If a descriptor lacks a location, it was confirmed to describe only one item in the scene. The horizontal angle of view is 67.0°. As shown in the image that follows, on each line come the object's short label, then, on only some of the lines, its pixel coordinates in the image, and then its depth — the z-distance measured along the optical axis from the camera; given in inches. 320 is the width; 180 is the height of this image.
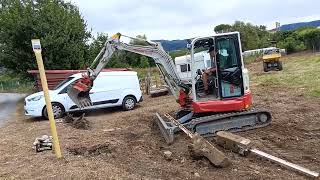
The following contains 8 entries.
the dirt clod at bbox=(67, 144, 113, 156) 219.3
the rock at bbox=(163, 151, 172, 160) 216.7
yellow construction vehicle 739.5
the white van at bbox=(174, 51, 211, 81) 288.0
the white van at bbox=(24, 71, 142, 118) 397.0
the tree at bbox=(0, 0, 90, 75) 631.7
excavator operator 274.5
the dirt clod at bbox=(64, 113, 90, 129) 313.7
